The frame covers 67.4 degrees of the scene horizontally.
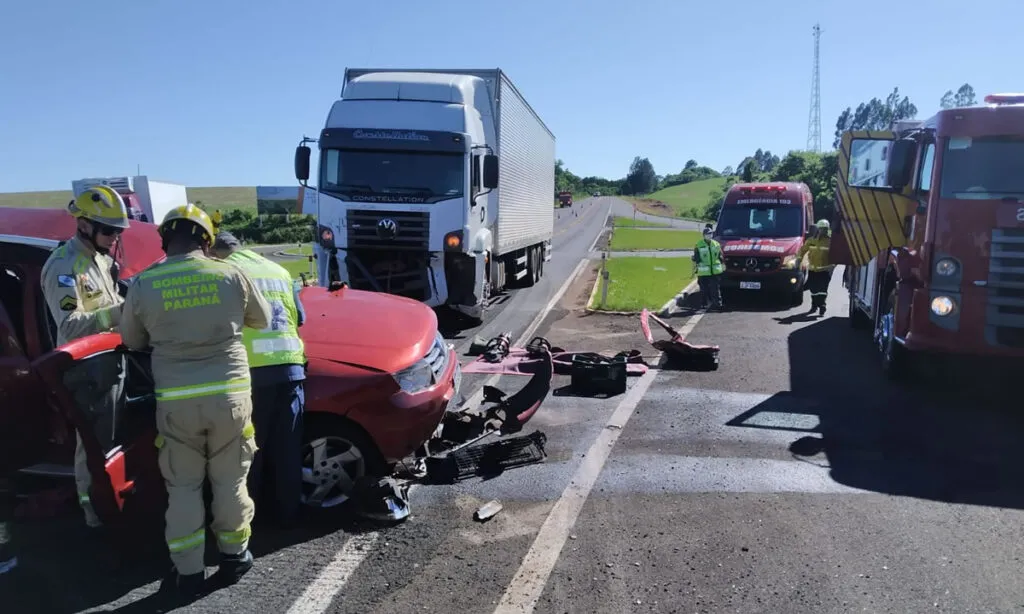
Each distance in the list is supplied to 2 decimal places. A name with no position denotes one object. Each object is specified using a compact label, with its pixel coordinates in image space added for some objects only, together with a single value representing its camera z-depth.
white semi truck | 11.43
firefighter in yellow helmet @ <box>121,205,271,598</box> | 3.66
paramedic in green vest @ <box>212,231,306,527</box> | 4.23
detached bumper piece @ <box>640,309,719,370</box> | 9.03
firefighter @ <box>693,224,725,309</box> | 14.34
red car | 3.78
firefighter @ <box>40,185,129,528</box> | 3.92
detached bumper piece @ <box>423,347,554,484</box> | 5.41
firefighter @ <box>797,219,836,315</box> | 13.70
